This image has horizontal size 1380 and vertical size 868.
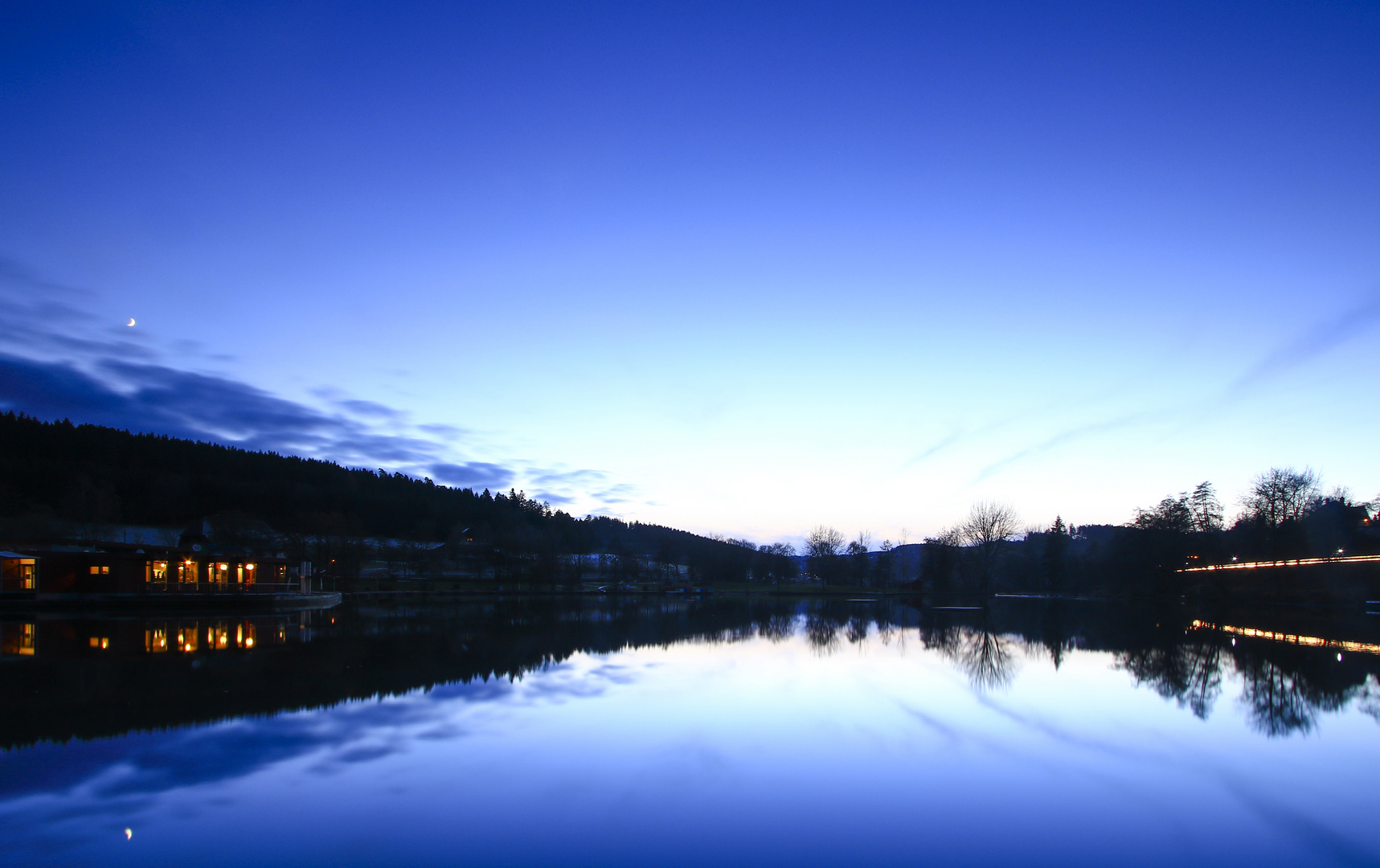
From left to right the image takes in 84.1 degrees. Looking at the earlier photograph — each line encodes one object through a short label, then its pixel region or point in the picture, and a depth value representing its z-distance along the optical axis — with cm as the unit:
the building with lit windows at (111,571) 4191
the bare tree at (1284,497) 6247
